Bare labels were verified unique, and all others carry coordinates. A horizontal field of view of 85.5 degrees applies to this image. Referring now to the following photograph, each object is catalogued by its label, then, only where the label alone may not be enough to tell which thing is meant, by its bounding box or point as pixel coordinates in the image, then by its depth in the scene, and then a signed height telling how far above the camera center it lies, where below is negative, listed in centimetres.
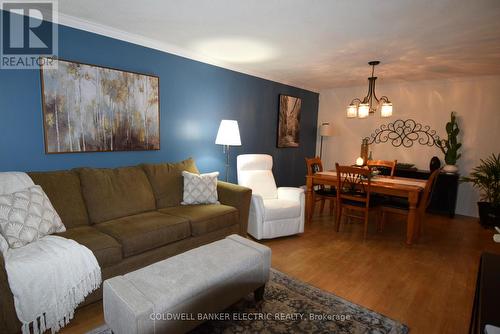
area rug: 180 -123
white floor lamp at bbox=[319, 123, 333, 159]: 551 +27
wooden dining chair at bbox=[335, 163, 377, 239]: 331 -60
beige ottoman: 137 -84
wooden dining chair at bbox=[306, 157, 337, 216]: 390 -72
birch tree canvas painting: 244 +27
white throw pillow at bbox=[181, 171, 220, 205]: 302 -57
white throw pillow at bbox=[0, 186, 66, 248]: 178 -59
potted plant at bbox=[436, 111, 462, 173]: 435 +1
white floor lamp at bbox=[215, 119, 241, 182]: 346 +8
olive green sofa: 208 -74
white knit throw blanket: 156 -90
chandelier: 334 +46
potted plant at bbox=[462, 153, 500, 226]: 386 -60
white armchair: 319 -76
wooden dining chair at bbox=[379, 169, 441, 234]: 325 -75
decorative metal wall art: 477 +21
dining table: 318 -53
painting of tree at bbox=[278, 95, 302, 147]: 499 +39
